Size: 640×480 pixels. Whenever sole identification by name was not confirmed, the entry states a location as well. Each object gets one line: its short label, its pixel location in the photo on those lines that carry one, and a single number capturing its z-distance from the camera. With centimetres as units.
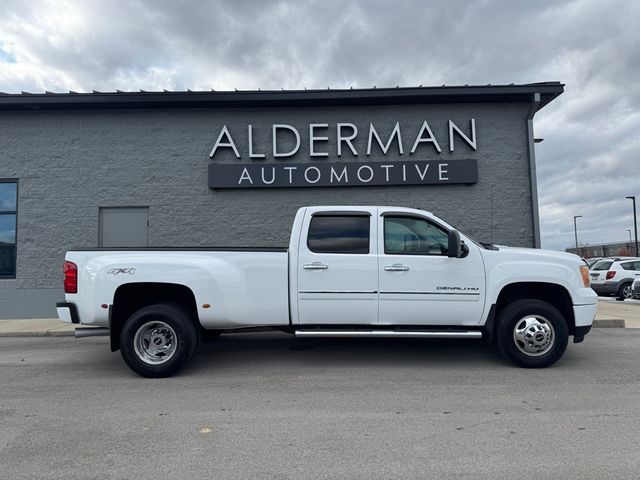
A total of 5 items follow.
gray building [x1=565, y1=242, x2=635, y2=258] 5791
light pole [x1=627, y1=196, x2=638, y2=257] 3884
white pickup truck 575
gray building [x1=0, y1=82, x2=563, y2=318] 1133
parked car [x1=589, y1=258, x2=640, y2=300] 1614
